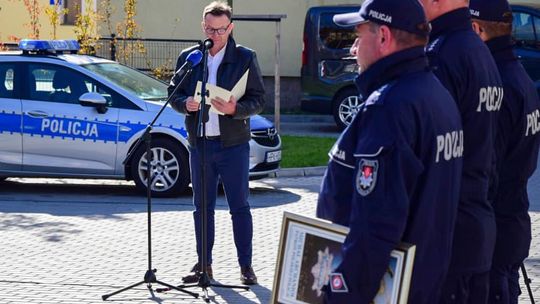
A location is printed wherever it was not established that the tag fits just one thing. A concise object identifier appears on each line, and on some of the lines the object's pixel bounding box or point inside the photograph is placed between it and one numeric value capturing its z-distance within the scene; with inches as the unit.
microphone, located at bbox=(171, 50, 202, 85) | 300.0
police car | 492.7
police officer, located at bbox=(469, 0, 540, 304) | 210.7
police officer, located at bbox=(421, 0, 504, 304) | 171.8
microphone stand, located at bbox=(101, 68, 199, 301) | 300.8
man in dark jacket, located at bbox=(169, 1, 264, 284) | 314.7
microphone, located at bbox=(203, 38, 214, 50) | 300.8
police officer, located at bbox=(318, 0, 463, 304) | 144.7
